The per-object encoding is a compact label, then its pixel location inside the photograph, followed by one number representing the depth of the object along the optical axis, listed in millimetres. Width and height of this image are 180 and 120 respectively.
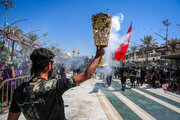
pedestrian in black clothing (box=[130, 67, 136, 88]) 9855
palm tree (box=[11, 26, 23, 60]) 36788
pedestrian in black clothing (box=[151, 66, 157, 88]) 10509
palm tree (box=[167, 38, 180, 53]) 33447
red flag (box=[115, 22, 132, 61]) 4773
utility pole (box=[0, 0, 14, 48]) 14864
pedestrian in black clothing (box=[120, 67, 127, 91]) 8848
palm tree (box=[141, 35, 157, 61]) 33375
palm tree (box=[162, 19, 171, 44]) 22594
